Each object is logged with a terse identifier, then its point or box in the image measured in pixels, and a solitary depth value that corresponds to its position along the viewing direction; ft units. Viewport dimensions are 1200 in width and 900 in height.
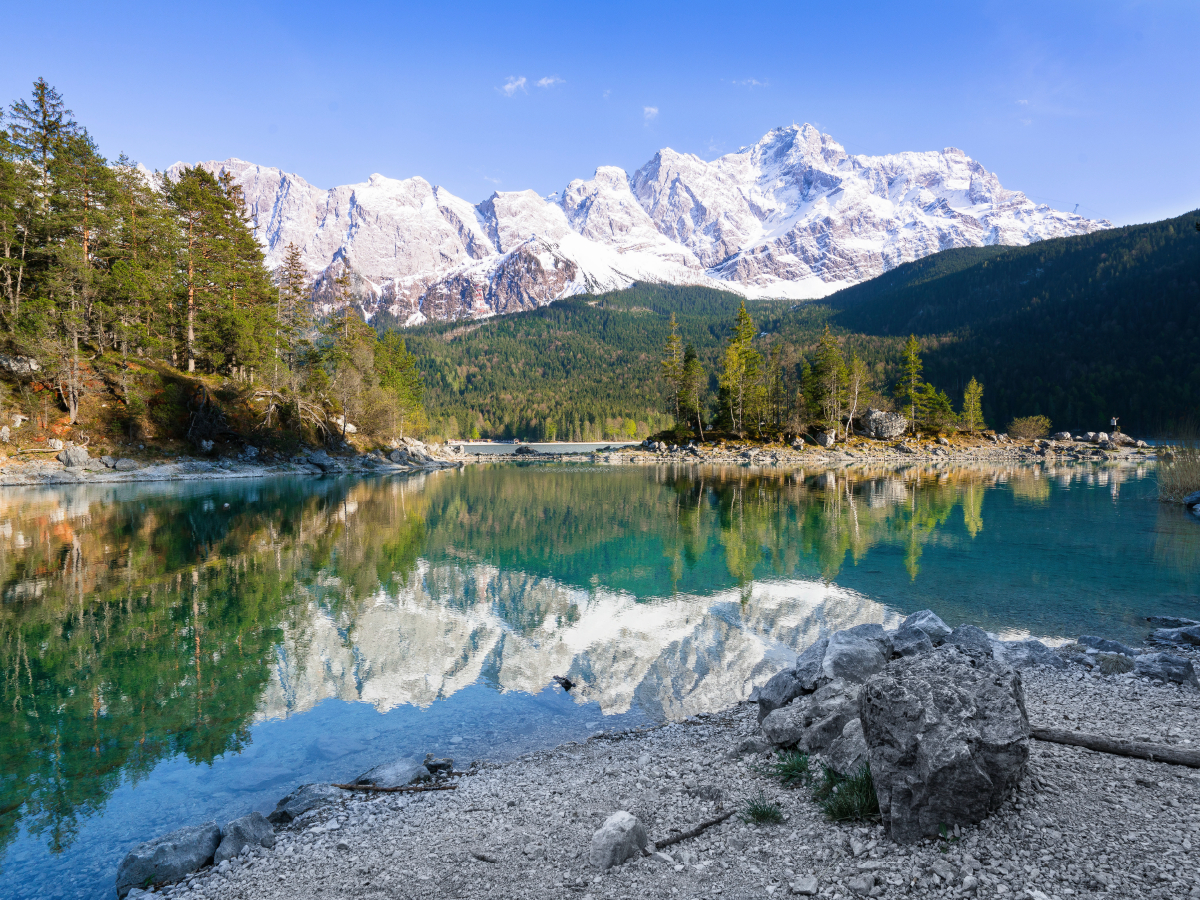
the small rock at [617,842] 16.96
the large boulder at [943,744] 15.08
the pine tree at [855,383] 272.72
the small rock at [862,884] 13.80
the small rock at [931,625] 32.32
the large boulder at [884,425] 282.97
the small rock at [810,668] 27.53
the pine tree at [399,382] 251.80
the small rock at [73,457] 143.95
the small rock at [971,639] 30.95
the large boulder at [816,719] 22.24
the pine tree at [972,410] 315.99
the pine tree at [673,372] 299.38
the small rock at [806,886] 14.23
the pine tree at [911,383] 293.47
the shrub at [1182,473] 104.42
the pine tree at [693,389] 291.38
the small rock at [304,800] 23.06
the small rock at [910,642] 29.53
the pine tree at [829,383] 271.28
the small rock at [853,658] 27.02
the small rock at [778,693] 27.71
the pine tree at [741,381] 278.67
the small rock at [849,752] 19.26
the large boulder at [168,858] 18.80
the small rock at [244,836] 19.70
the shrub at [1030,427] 324.60
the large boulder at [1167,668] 28.91
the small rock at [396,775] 25.03
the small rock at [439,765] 26.81
